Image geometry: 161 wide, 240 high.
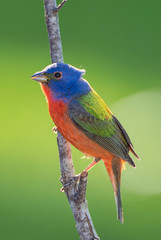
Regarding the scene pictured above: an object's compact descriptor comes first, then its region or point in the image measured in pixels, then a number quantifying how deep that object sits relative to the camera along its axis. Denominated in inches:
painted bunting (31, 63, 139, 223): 257.4
